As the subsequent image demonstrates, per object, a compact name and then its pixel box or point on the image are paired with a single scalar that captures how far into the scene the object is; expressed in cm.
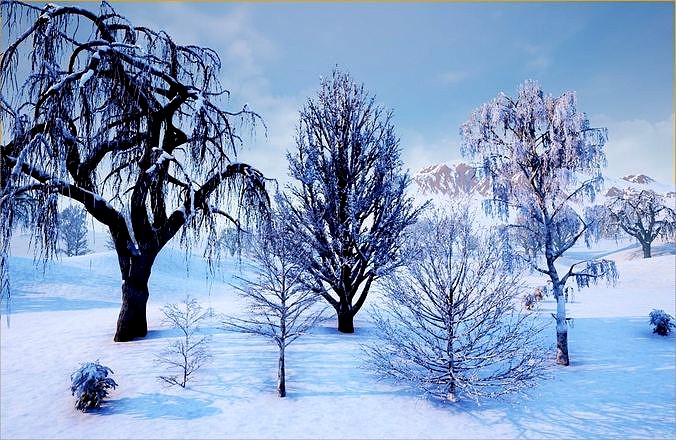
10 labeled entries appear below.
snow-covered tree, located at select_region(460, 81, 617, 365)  1009
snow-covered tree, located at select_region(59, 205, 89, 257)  4184
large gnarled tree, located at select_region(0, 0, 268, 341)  662
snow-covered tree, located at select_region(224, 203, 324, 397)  794
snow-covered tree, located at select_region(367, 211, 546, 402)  745
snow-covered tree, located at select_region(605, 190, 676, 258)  3569
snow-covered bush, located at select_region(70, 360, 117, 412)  651
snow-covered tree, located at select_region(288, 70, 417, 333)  1199
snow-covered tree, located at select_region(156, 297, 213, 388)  762
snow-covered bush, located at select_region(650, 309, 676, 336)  1332
